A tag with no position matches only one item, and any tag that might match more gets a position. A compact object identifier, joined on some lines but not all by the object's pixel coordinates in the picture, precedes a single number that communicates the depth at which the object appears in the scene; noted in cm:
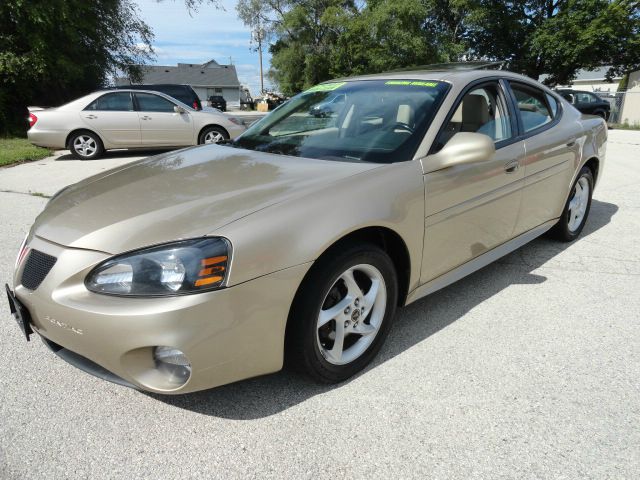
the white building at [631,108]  2080
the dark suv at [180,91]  1279
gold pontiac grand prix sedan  189
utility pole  4406
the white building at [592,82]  5281
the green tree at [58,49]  1408
